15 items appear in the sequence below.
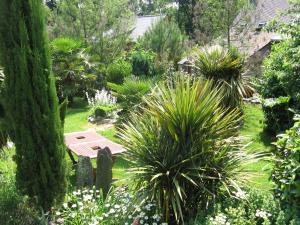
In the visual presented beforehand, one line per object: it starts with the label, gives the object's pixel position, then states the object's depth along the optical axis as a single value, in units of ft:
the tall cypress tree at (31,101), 14.33
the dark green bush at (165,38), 73.56
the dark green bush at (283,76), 24.75
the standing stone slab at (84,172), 18.20
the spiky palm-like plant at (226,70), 32.78
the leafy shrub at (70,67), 46.39
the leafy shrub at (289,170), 11.85
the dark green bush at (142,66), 52.77
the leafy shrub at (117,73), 51.26
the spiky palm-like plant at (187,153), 14.37
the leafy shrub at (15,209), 14.10
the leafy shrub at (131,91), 33.55
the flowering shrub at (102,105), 39.12
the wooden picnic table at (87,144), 22.25
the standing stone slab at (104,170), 17.58
